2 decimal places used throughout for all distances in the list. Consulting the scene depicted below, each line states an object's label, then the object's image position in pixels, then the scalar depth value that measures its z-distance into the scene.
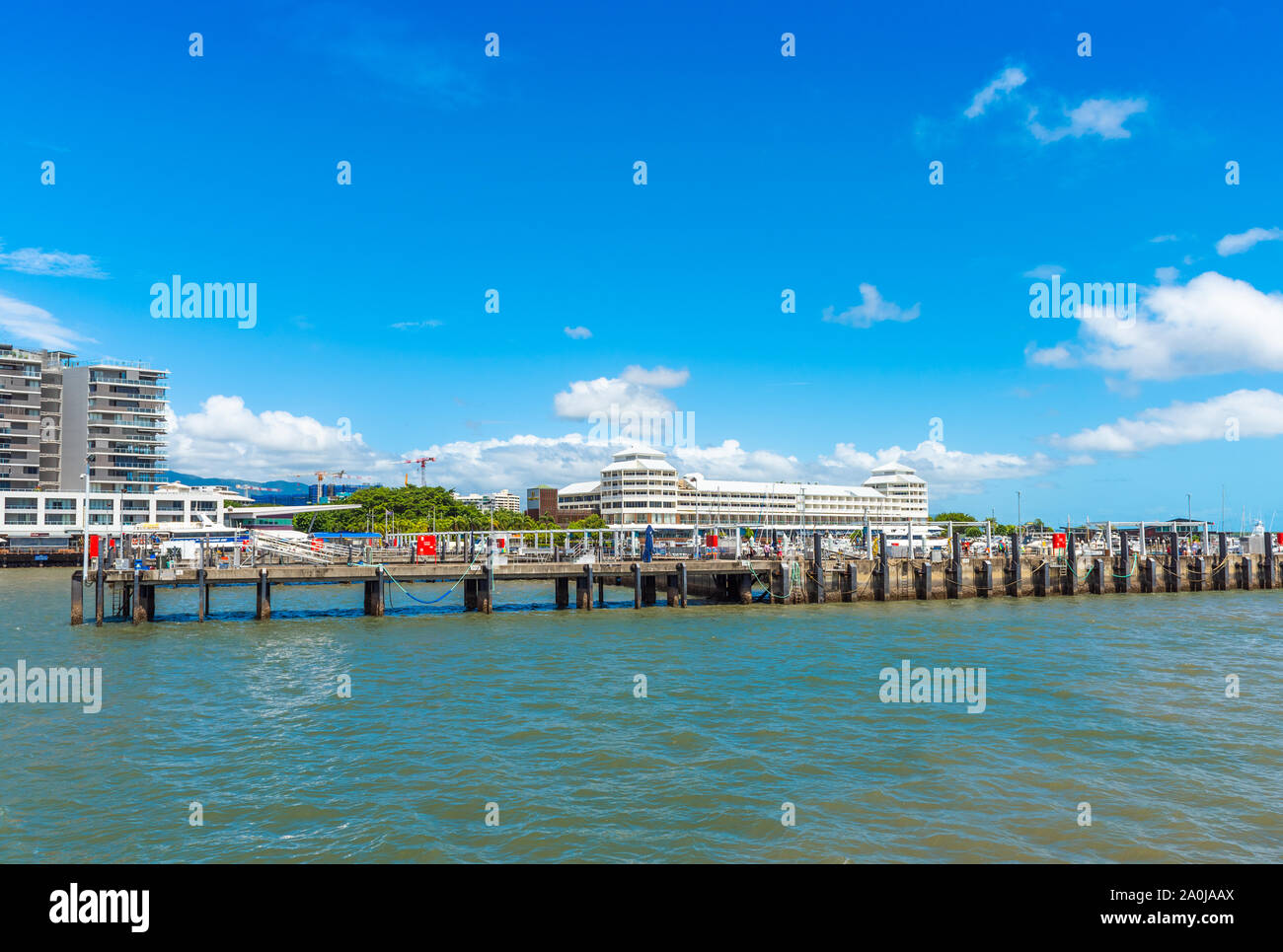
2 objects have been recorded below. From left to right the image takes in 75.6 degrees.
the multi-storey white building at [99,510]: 126.38
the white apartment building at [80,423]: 138.75
